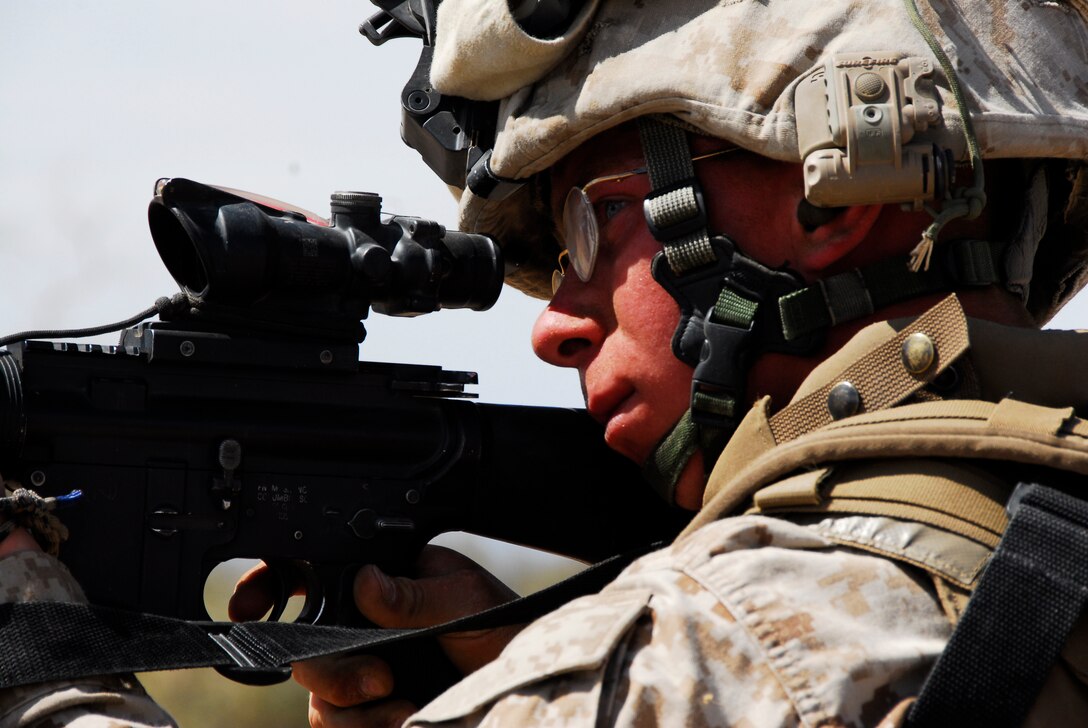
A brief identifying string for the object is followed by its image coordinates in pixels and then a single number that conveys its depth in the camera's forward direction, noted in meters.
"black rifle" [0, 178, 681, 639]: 3.06
